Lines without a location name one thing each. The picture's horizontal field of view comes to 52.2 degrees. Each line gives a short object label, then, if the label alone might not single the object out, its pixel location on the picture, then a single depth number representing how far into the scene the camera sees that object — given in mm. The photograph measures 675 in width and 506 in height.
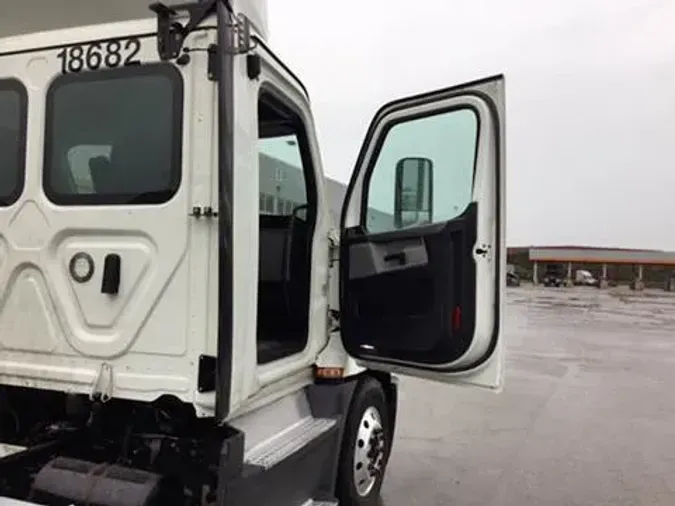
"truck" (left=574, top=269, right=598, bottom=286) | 40375
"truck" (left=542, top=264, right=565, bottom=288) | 39188
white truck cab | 2416
